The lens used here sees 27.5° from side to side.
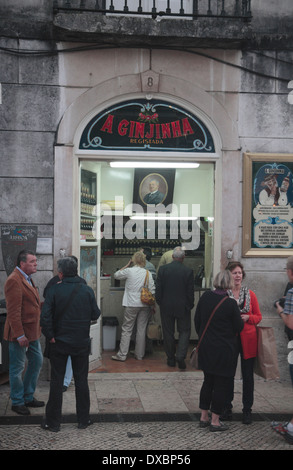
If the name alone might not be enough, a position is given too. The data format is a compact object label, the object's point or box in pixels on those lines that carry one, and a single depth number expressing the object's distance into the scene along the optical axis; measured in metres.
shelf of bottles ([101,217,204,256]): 12.16
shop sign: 8.70
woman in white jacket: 9.66
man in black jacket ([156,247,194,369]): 9.31
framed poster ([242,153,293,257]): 8.71
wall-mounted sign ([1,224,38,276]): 8.15
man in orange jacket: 6.73
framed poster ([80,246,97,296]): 8.94
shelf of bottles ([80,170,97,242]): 8.89
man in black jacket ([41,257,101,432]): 6.24
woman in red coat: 6.52
